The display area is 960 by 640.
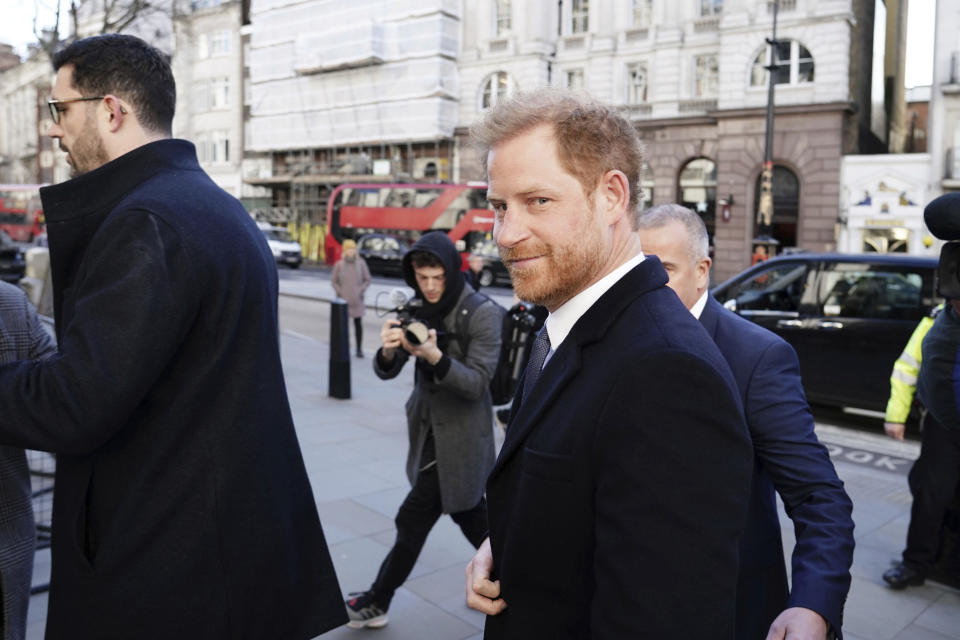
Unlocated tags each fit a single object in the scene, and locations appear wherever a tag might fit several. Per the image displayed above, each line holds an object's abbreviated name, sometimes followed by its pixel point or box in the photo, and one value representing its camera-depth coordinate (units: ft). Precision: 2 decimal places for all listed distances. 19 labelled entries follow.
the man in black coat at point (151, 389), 5.55
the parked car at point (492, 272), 101.76
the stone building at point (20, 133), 204.23
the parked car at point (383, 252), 106.83
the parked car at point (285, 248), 124.47
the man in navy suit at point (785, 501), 6.10
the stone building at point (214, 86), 175.32
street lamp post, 72.69
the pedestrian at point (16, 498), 7.19
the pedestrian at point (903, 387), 16.21
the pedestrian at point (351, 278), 44.50
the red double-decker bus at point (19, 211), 140.56
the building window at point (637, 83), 118.11
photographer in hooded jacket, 12.33
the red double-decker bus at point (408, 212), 111.04
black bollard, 30.83
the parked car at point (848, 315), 27.02
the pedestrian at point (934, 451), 13.30
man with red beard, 3.97
